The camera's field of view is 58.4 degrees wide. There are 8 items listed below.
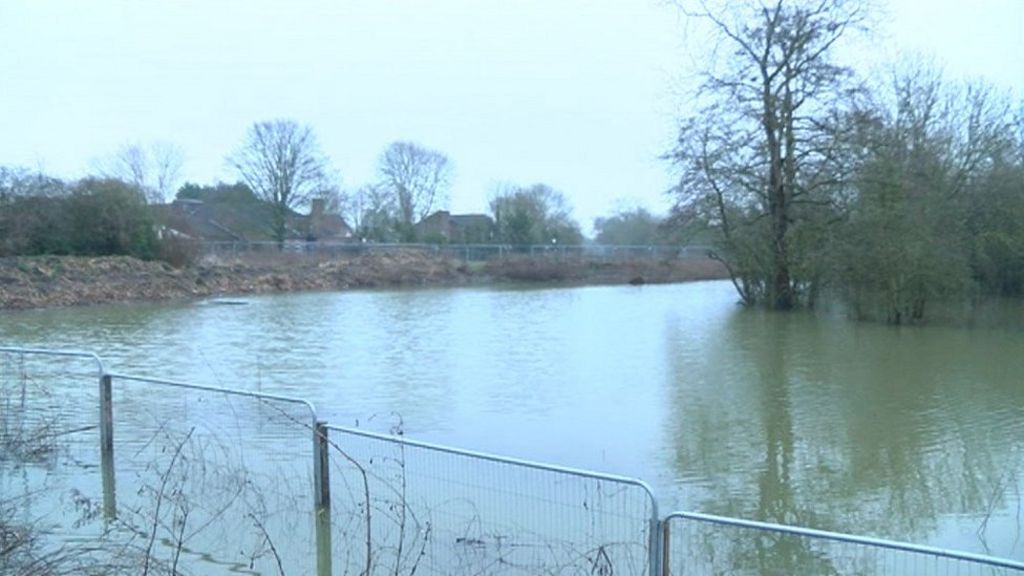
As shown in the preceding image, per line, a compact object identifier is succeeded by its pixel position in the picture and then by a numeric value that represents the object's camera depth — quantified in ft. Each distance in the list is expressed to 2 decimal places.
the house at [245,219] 204.54
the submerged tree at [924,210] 75.10
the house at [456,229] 225.76
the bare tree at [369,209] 233.76
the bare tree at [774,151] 91.15
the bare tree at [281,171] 201.26
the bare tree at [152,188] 163.22
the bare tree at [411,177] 240.32
